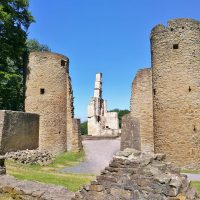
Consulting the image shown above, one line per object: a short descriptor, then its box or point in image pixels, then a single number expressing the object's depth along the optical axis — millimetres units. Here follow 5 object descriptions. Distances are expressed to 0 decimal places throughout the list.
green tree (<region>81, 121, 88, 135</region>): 51454
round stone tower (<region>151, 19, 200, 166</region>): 11284
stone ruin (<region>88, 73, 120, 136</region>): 27712
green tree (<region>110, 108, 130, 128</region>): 60485
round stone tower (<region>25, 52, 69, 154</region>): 13794
